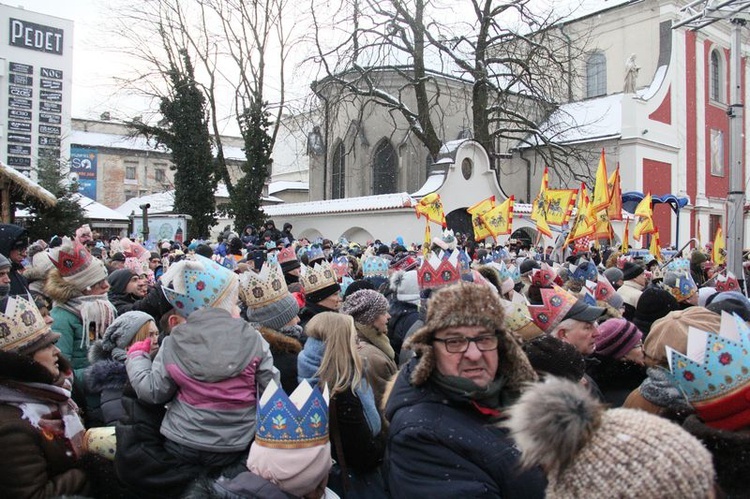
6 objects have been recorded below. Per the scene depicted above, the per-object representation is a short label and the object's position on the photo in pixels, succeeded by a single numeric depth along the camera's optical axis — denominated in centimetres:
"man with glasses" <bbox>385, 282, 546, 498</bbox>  200
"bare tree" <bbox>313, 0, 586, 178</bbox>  2327
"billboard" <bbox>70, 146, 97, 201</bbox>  5603
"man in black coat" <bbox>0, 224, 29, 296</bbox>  624
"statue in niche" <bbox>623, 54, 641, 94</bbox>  3116
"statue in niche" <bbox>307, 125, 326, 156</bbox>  3183
